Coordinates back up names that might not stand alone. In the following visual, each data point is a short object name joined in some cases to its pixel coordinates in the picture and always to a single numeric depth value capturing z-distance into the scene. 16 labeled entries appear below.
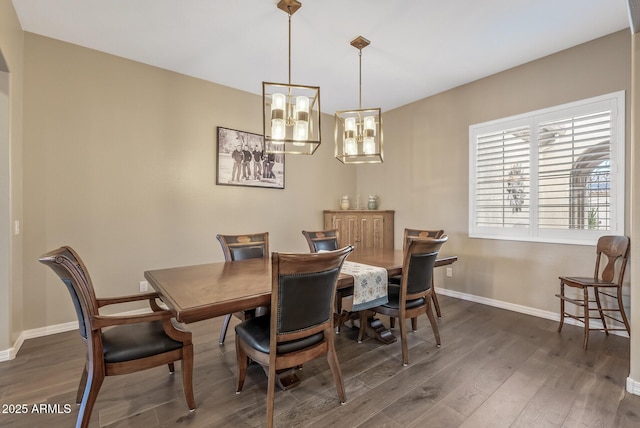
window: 2.86
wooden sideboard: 4.67
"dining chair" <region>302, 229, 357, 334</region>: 3.20
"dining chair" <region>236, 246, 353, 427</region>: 1.54
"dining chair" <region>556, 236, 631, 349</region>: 2.58
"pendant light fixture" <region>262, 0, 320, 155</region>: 2.30
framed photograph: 3.90
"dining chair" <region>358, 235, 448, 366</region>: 2.28
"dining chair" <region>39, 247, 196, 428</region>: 1.48
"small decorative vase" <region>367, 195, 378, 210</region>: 5.06
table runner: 2.12
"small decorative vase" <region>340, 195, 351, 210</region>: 5.12
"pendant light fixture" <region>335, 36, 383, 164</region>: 2.79
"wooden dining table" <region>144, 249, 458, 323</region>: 1.46
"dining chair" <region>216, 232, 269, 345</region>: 2.76
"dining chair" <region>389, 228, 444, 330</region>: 2.95
